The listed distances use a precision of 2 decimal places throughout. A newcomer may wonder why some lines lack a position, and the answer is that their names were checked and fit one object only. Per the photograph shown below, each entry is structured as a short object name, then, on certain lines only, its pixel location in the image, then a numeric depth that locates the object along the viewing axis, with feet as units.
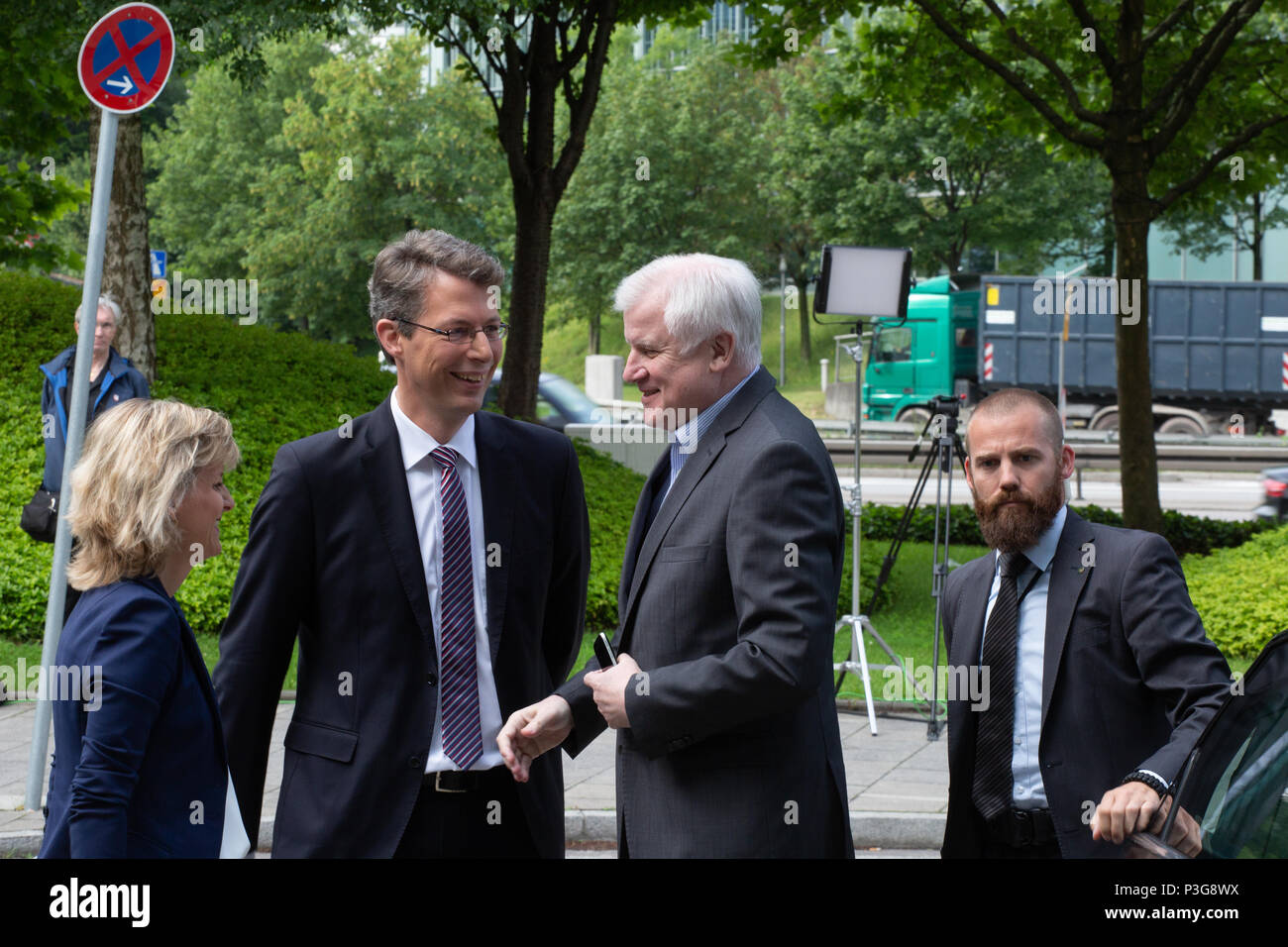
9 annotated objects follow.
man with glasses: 9.72
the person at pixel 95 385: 24.85
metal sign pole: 19.52
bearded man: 9.78
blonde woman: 8.14
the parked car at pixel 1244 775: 7.93
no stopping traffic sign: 20.22
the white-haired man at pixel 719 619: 8.54
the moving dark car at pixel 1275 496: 48.44
